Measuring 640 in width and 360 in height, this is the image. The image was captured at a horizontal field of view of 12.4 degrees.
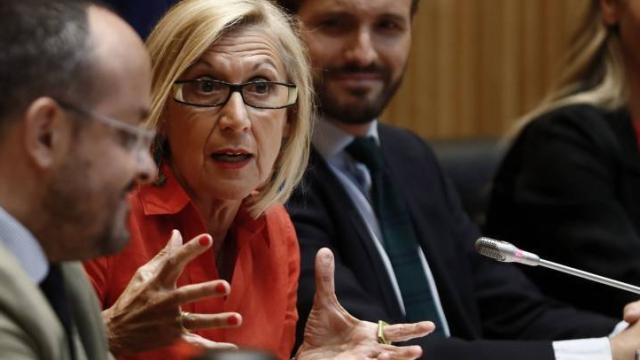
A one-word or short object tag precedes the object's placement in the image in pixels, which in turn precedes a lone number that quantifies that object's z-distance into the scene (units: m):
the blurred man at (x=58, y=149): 2.37
